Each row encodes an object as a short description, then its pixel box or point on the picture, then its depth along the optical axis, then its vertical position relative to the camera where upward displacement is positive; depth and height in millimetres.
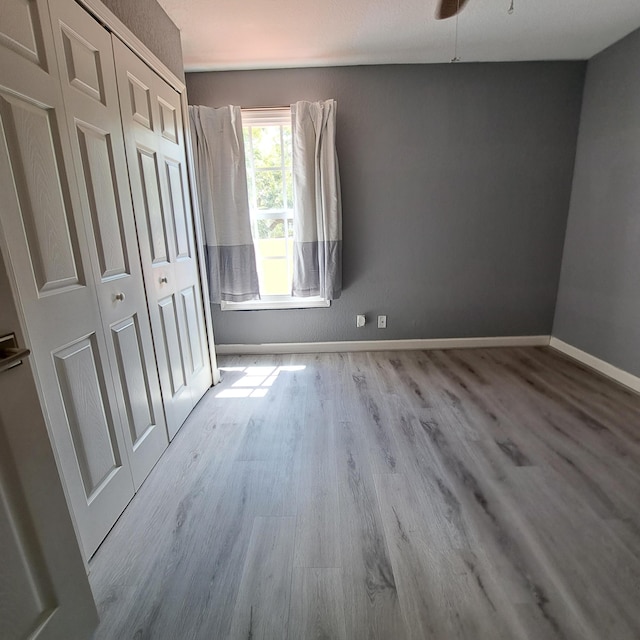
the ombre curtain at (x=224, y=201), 2570 +310
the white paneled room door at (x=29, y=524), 745 -687
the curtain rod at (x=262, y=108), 2633 +1039
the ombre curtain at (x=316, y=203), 2584 +270
